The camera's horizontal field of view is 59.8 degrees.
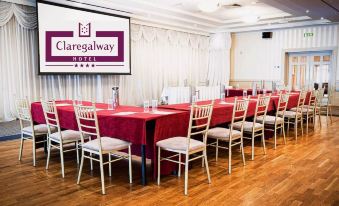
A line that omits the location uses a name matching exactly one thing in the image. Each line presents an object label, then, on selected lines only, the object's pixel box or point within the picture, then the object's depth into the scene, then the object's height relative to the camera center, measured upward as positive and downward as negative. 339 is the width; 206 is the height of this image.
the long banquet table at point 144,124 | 3.19 -0.44
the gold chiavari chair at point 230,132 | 3.72 -0.60
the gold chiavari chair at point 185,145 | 3.05 -0.63
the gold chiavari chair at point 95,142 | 3.05 -0.61
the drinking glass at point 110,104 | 4.05 -0.25
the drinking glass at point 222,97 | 5.22 -0.20
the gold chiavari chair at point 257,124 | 4.27 -0.54
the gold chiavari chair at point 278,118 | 4.93 -0.55
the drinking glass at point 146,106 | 3.68 -0.25
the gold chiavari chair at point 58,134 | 3.53 -0.59
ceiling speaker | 11.04 +1.90
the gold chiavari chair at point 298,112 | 5.71 -0.53
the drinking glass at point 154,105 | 3.74 -0.24
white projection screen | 6.69 +1.13
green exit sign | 10.21 +1.79
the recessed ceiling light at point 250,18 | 8.48 +1.95
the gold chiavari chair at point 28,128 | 3.94 -0.56
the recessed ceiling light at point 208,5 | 6.35 +1.74
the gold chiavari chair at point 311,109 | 6.29 -0.52
